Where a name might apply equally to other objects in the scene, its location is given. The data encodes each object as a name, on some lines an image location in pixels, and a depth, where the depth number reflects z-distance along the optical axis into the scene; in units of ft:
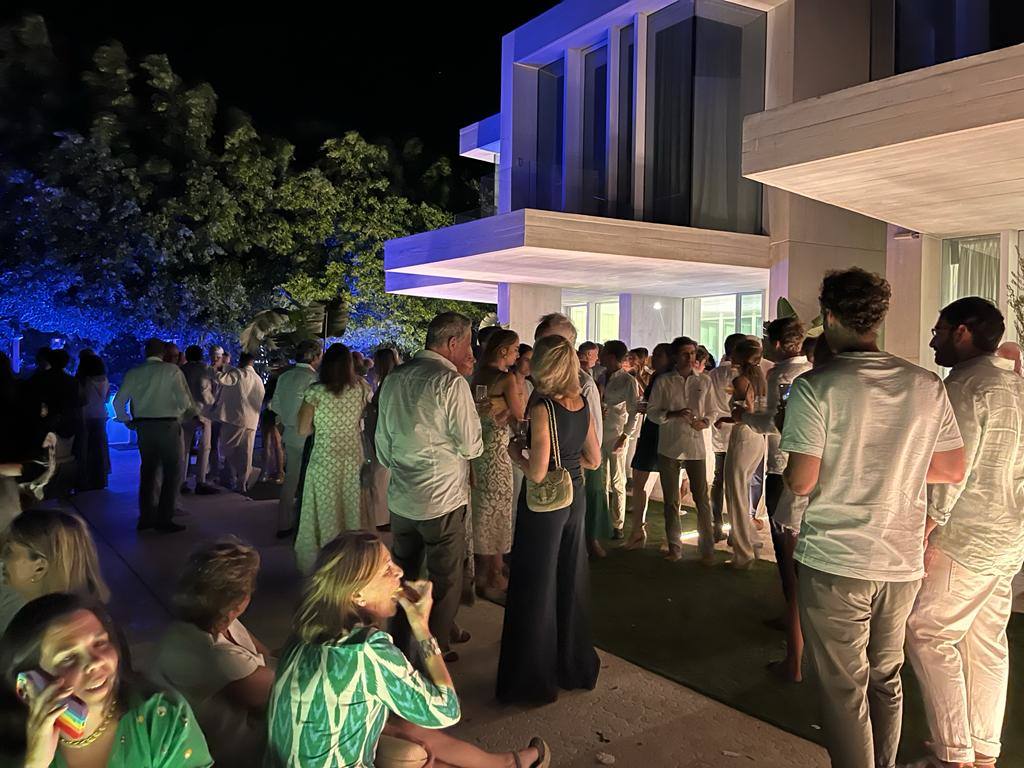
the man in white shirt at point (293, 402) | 24.00
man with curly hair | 9.41
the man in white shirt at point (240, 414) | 32.86
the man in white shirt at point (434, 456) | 14.10
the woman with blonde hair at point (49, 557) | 8.84
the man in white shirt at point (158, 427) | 25.25
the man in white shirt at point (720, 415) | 22.57
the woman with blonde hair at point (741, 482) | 21.58
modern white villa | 19.12
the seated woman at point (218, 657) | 8.48
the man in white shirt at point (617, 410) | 24.77
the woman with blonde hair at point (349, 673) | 7.59
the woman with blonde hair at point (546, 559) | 13.06
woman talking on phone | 6.21
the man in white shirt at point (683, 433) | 22.34
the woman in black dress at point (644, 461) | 23.86
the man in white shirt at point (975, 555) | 10.55
